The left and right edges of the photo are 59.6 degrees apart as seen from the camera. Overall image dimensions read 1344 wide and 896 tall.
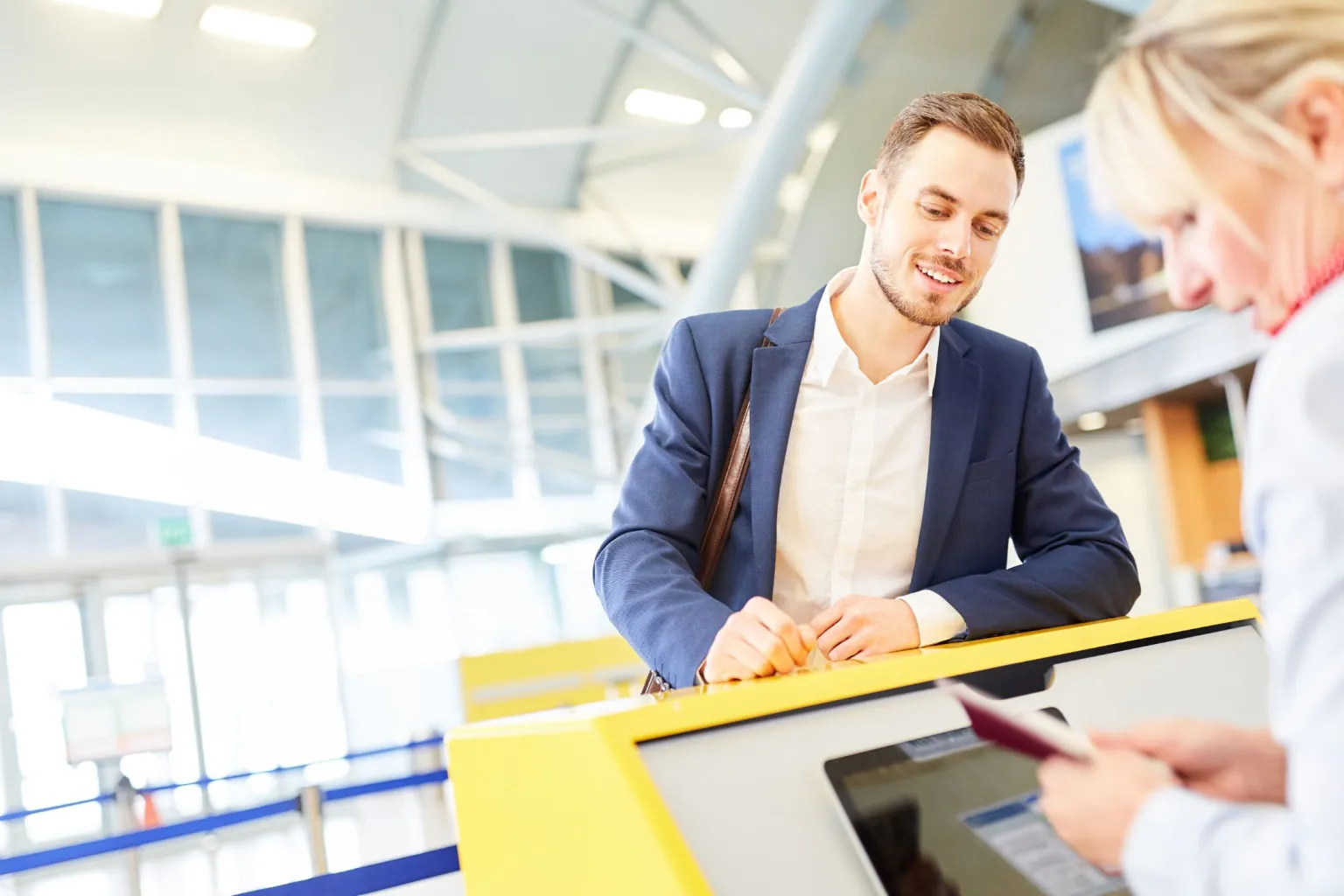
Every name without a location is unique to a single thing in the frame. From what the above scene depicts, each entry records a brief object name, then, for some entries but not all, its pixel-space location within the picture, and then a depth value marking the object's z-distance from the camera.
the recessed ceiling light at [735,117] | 13.65
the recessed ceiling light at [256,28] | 10.56
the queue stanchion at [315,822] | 3.62
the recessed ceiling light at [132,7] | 10.16
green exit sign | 9.90
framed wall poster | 10.39
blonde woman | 0.58
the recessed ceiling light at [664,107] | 13.28
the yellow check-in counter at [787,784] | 1.00
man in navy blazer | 1.77
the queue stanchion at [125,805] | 5.27
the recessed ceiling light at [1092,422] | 12.28
